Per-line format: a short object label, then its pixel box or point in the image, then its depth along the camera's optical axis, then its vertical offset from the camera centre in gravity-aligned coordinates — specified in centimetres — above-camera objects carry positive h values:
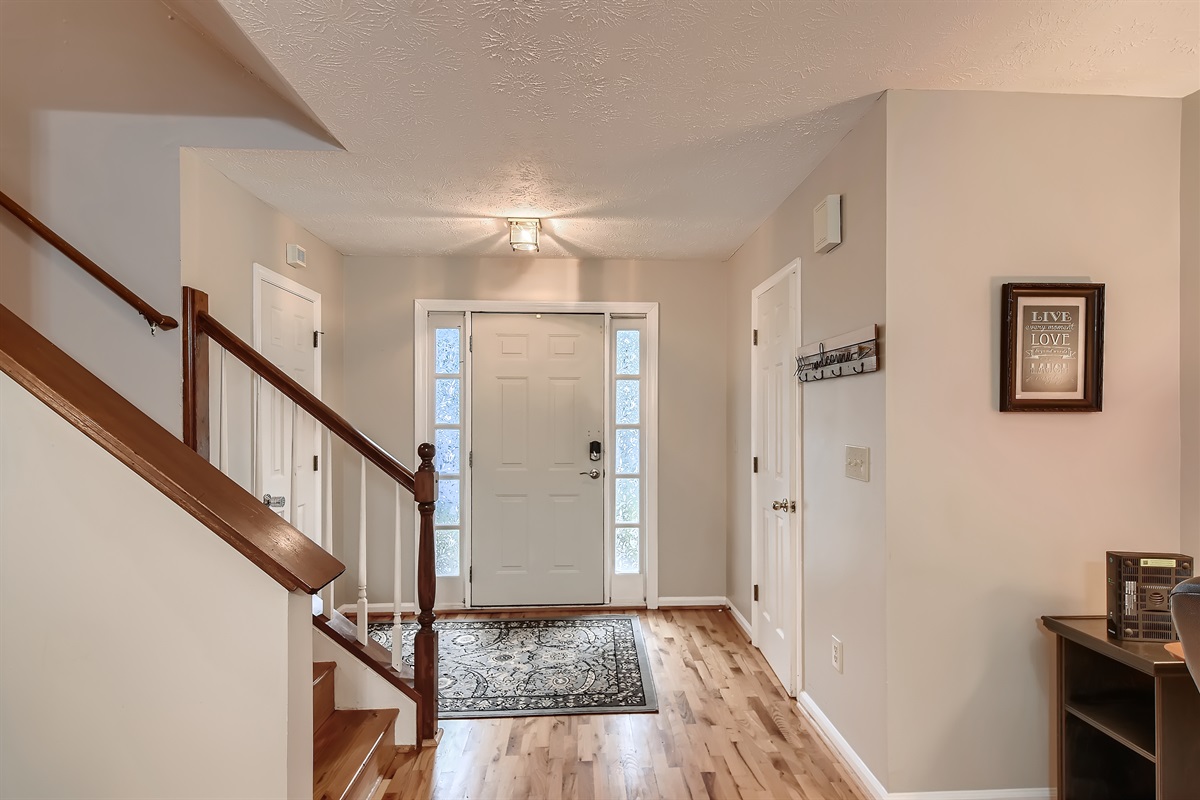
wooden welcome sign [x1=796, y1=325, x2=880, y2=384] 201 +17
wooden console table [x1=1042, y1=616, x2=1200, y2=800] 172 -88
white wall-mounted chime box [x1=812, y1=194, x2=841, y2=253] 226 +66
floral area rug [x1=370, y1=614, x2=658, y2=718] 276 -134
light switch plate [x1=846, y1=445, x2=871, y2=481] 208 -21
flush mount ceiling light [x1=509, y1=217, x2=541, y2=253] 321 +88
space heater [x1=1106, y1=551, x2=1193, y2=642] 169 -51
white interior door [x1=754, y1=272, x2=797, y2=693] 285 -37
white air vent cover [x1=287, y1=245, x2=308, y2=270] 317 +75
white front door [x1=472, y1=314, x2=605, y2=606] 405 -35
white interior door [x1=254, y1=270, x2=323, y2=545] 275 -8
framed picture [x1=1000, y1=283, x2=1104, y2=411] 192 +19
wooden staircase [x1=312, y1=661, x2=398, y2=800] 194 -118
